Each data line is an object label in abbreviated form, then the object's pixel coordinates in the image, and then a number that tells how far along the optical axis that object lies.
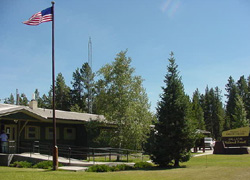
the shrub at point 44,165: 17.78
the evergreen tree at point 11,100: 77.31
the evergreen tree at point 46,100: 68.70
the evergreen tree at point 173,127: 19.31
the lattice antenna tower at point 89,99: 60.90
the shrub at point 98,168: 16.72
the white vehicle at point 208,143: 43.71
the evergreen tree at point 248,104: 70.80
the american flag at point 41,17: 17.48
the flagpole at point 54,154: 16.52
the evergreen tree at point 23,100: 69.16
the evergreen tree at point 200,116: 66.56
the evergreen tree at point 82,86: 63.50
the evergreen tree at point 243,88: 77.05
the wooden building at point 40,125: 21.53
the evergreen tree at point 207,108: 79.34
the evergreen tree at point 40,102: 67.85
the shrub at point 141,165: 19.09
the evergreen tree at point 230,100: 68.93
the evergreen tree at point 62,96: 64.31
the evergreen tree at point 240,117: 46.74
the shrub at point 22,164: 18.42
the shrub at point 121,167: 17.47
